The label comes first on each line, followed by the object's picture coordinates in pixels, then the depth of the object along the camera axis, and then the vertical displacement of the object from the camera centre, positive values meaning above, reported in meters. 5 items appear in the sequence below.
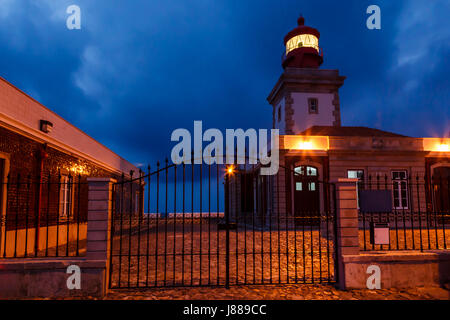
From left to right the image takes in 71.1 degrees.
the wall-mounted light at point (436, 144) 17.17 +2.81
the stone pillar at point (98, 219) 5.50 -0.39
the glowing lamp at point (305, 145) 16.65 +2.69
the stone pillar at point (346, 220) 5.83 -0.44
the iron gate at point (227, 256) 6.04 -1.68
